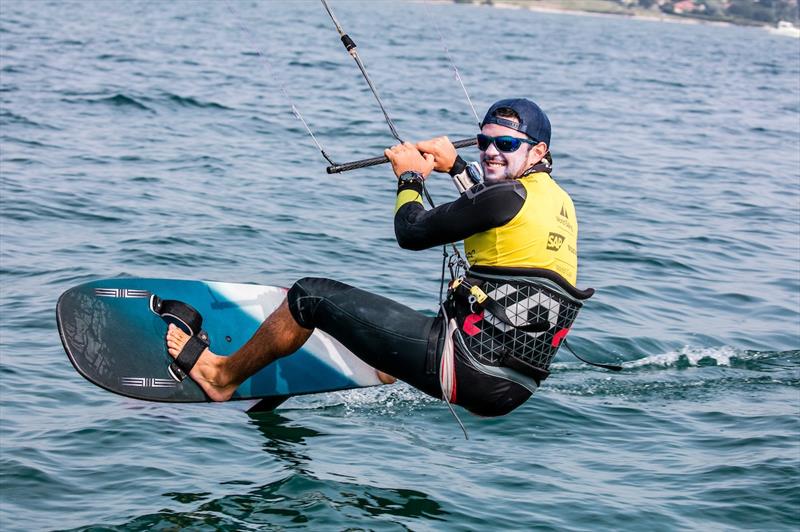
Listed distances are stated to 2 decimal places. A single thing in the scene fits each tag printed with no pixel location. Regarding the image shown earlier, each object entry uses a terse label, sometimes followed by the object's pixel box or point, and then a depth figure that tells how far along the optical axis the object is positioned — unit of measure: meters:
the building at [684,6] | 142.04
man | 5.96
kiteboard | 7.61
